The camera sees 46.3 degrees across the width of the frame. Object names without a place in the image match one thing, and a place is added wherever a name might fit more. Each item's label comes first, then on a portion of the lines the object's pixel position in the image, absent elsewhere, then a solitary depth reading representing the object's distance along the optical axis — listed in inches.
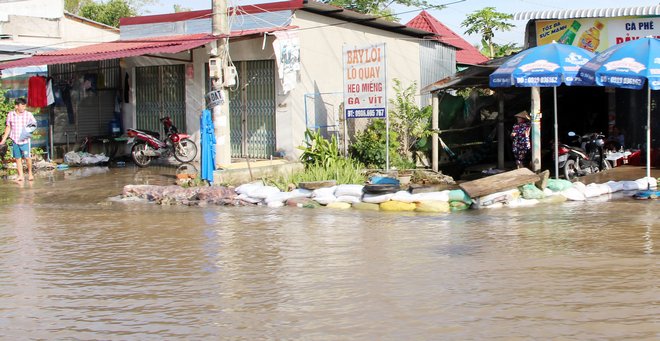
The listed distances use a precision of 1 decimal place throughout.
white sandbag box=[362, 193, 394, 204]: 480.4
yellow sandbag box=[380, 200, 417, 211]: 471.2
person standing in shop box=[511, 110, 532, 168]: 583.2
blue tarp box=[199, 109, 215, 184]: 557.3
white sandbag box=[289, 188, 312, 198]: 507.8
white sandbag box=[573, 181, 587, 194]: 492.1
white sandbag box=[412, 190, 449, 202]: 469.7
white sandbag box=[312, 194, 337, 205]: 495.8
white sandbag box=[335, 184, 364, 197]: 491.8
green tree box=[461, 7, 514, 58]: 1357.0
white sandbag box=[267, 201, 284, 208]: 501.0
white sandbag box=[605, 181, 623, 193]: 494.3
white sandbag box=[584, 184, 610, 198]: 489.7
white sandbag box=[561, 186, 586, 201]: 486.0
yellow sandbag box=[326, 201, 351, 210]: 487.5
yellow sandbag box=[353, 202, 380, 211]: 479.5
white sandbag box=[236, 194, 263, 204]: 508.7
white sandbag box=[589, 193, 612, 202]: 485.4
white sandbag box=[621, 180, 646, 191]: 493.0
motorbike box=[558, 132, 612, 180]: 570.3
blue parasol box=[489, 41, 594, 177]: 519.8
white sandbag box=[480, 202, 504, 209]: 468.1
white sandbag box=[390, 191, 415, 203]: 474.0
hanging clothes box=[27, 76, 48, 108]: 736.3
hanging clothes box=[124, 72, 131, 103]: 788.6
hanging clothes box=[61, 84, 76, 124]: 782.5
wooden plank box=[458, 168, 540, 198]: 464.1
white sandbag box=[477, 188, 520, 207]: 466.6
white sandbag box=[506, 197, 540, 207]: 470.9
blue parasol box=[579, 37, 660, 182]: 472.7
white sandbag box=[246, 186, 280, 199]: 508.4
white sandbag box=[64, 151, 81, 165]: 746.2
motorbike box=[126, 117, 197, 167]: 701.3
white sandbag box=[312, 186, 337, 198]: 500.9
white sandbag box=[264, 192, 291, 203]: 503.8
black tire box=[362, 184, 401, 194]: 485.7
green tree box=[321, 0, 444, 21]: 1416.1
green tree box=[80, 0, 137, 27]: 1524.4
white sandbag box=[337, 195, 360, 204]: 490.6
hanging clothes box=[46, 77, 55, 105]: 743.1
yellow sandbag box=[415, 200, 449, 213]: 461.1
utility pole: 565.9
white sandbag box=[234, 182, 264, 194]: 518.0
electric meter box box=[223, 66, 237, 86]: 571.8
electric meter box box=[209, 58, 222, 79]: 566.6
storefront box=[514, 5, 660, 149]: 623.3
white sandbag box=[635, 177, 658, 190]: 492.7
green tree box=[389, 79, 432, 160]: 677.9
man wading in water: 610.2
